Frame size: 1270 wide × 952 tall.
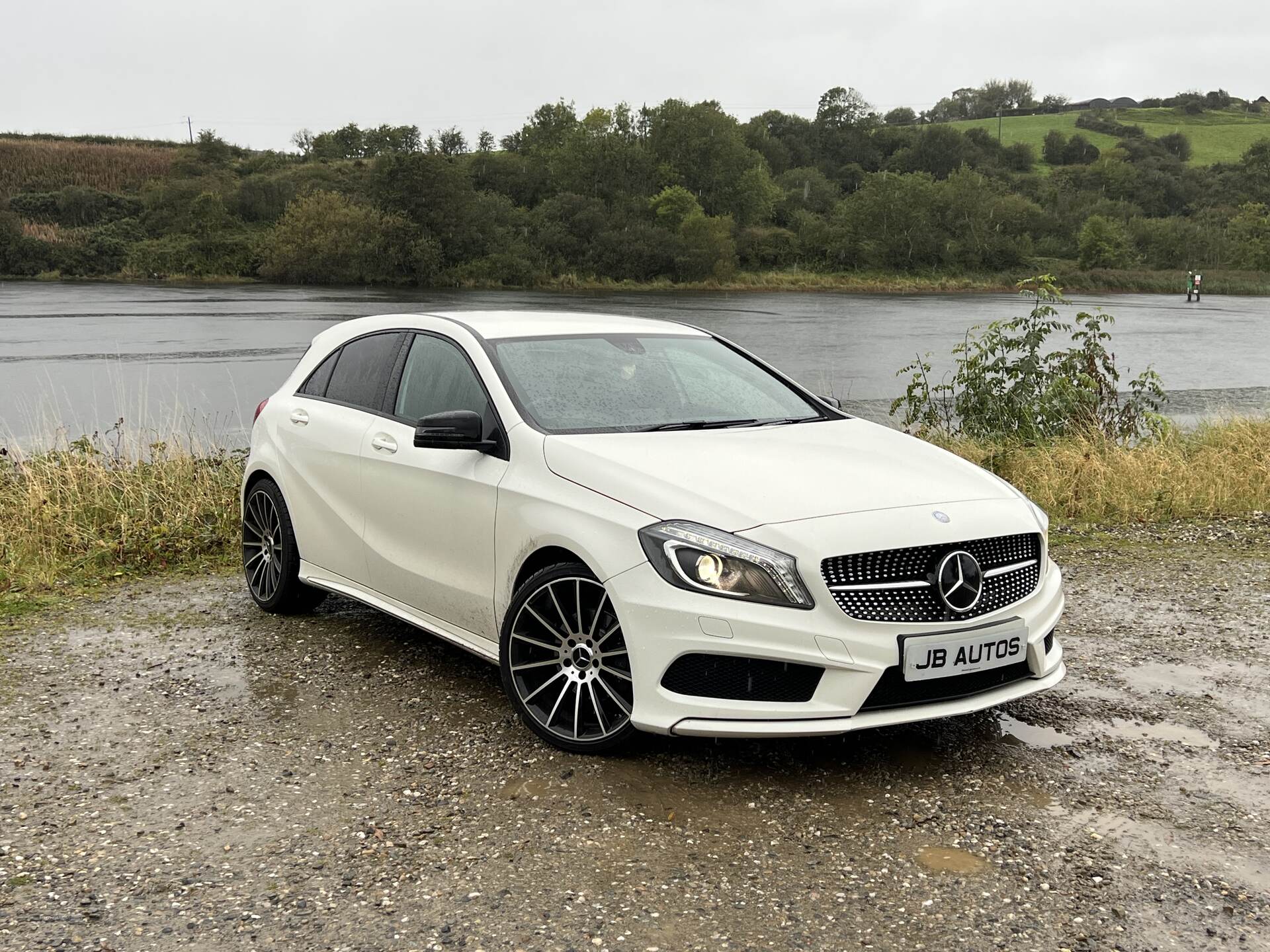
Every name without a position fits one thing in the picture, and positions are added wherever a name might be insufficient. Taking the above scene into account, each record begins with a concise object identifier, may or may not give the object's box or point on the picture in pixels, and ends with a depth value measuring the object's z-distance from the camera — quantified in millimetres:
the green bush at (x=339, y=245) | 80438
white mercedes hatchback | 3830
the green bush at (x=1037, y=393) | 12539
